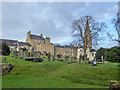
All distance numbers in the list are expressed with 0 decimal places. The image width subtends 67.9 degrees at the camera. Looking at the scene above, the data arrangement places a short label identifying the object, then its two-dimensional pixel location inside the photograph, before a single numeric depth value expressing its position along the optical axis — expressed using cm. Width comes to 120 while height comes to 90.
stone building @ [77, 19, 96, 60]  2470
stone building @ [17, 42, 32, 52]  5062
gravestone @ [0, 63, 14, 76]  991
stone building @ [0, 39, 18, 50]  5224
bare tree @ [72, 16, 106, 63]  2488
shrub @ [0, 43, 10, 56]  2294
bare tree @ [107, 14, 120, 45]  1528
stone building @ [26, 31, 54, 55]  5494
